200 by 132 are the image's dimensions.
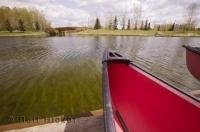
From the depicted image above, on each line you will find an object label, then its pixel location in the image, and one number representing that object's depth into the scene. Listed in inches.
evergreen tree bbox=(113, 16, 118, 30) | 2028.3
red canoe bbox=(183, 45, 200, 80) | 146.4
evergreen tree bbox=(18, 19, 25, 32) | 1585.9
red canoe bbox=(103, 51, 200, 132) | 57.3
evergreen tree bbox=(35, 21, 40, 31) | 1801.0
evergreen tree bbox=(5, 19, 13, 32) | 1551.3
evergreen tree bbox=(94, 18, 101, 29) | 1913.9
